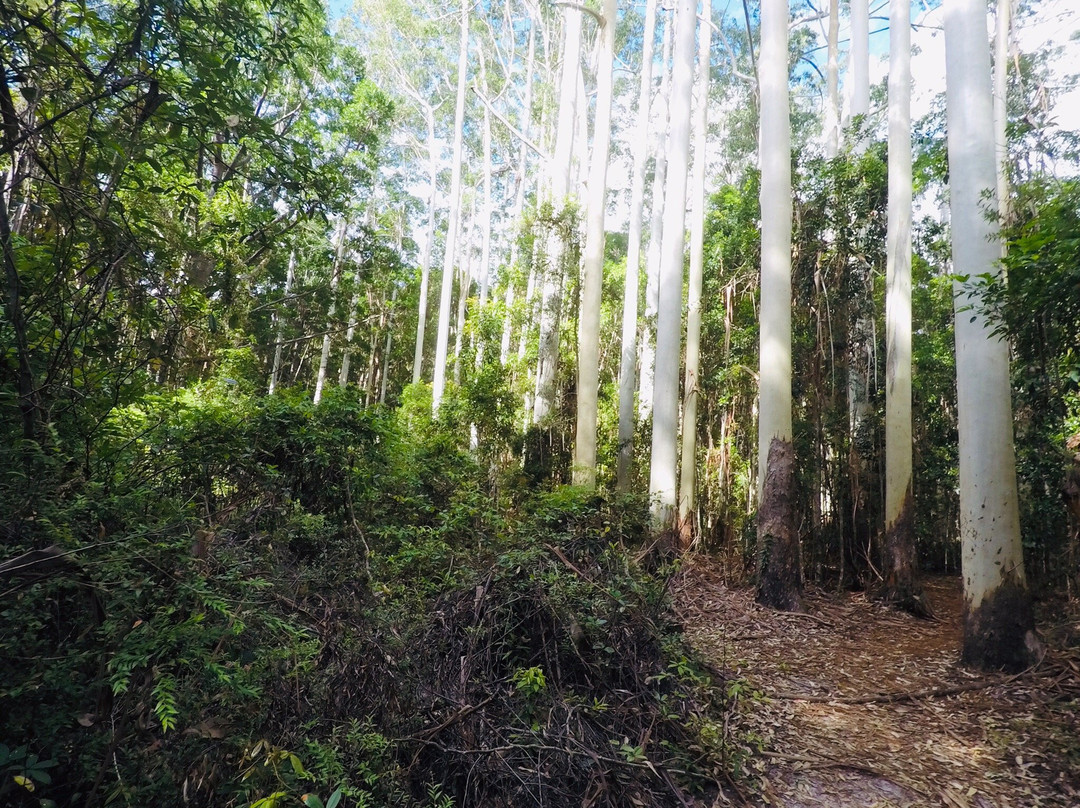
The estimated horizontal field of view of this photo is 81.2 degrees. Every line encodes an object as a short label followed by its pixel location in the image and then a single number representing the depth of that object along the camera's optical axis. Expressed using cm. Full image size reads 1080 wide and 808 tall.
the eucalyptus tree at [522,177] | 1459
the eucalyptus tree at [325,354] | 1443
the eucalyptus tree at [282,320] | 771
